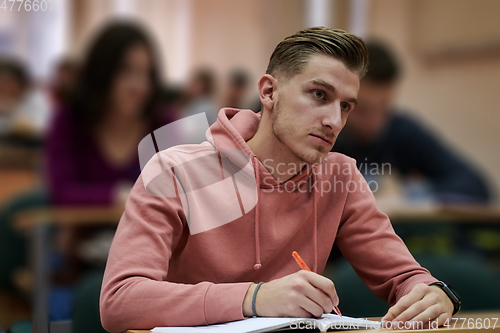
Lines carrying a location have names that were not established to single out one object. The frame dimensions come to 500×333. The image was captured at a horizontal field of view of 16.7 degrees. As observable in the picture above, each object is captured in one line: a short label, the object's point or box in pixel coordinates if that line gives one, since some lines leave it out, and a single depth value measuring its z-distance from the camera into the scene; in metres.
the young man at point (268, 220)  2.82
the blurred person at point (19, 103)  11.10
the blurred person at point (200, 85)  9.80
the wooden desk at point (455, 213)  4.97
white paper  2.75
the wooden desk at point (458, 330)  2.80
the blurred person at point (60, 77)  13.67
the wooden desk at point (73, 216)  5.03
